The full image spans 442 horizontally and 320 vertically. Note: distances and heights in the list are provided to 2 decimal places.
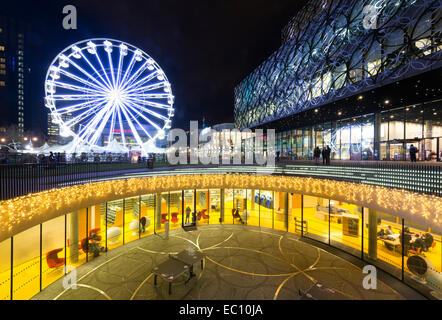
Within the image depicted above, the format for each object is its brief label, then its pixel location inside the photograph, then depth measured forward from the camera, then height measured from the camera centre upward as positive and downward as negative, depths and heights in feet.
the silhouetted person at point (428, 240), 38.01 -16.51
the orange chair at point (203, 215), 65.87 -19.53
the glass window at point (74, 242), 40.80 -18.35
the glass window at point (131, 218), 53.31 -17.58
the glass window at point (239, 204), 65.77 -18.19
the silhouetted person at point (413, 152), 44.34 +1.55
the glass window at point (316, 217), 54.49 -20.19
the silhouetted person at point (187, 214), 64.49 -18.78
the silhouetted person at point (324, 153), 52.89 +1.68
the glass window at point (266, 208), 65.48 -20.14
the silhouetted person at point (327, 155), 51.85 +1.09
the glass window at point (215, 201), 75.51 -17.14
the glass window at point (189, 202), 66.54 -16.05
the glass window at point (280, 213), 62.13 -19.34
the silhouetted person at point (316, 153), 57.74 +1.84
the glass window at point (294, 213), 57.31 -20.03
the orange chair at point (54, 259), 35.53 -19.12
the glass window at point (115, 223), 47.94 -17.62
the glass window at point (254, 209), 67.07 -20.75
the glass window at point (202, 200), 73.61 -16.09
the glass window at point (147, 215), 55.38 -17.50
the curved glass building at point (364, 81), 43.75 +22.93
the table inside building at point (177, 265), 30.88 -18.88
